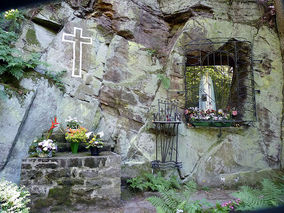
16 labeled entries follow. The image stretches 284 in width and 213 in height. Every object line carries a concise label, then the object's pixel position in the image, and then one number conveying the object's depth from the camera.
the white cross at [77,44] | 4.82
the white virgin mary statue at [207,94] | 5.14
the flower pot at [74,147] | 3.83
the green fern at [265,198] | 2.58
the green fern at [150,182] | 4.06
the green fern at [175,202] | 2.68
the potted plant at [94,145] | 3.61
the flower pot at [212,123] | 4.80
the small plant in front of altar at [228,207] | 2.81
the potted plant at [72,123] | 4.14
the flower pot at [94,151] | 3.63
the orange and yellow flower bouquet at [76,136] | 3.71
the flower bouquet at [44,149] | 3.40
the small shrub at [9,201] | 2.27
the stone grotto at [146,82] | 4.45
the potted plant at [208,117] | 4.80
